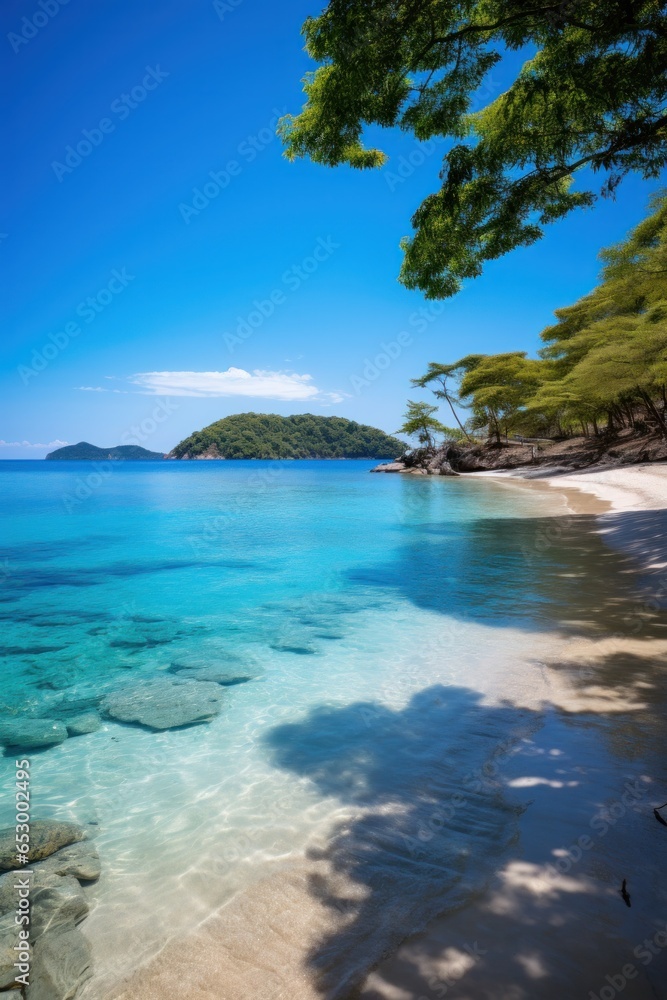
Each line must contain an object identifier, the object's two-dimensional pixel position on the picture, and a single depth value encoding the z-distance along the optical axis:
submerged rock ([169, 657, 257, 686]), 6.58
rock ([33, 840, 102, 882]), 3.26
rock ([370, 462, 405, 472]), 74.57
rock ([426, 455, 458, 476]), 57.87
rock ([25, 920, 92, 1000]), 2.43
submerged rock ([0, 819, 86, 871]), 3.39
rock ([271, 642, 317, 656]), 7.41
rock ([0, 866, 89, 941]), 2.84
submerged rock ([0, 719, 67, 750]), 5.08
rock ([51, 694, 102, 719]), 5.75
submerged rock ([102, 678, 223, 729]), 5.46
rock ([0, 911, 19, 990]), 2.48
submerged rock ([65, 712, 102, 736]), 5.34
